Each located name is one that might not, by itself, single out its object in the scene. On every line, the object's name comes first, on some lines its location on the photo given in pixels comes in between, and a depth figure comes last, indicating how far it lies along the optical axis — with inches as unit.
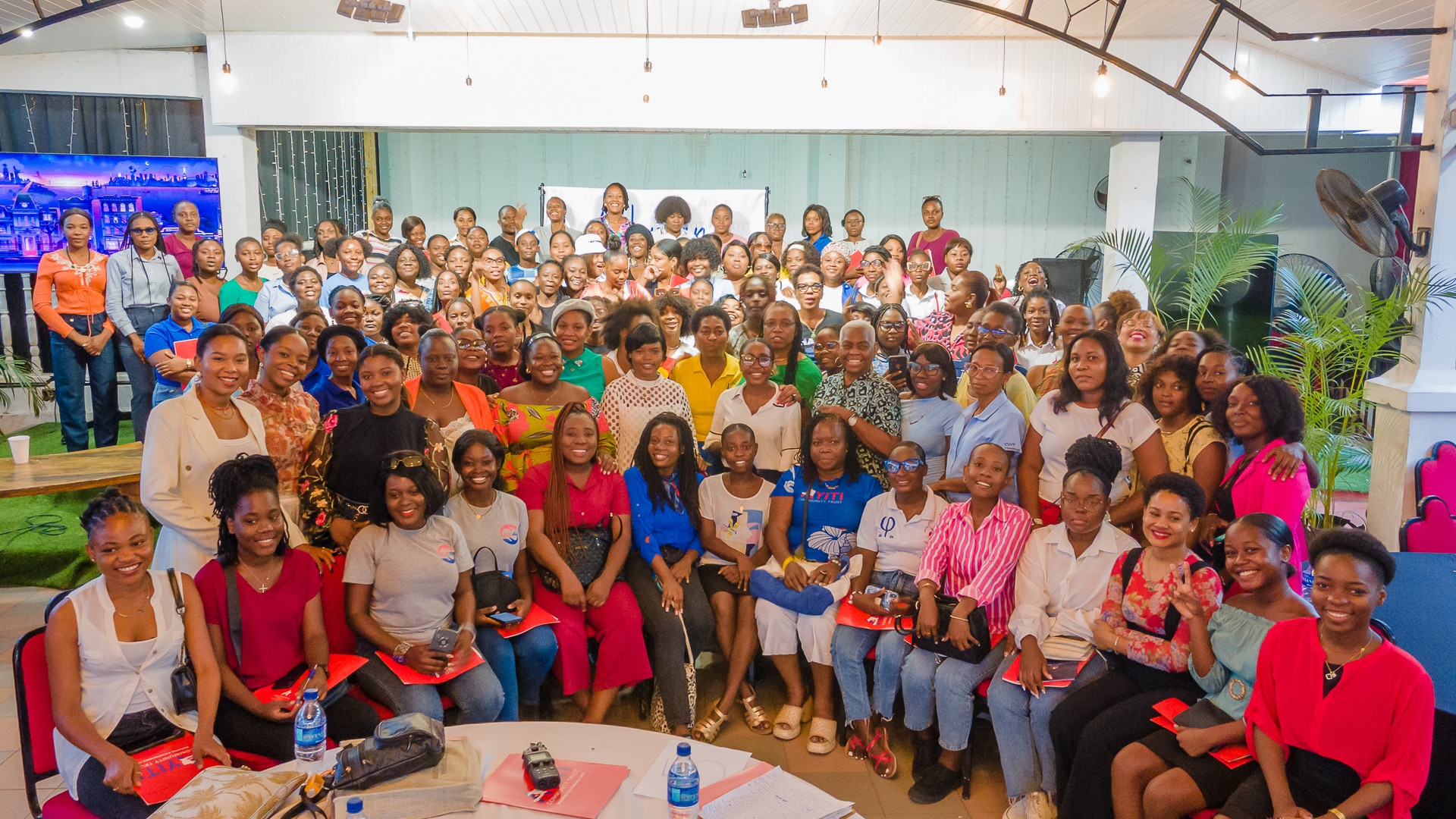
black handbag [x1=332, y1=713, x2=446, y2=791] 88.4
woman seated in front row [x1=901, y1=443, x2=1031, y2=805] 135.0
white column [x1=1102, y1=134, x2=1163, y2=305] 367.2
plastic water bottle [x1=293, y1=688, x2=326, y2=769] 100.9
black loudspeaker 374.0
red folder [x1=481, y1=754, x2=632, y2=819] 90.4
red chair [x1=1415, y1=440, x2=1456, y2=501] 176.4
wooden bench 181.6
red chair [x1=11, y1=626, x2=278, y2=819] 100.2
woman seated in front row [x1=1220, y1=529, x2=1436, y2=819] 92.9
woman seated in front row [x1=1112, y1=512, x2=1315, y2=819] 106.0
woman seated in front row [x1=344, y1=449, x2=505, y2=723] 129.0
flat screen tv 323.6
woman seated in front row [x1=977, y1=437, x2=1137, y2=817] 126.6
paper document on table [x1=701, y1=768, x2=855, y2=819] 90.4
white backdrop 373.4
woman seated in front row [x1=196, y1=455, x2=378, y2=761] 114.0
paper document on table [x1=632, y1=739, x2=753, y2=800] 94.3
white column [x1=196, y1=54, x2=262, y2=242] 344.5
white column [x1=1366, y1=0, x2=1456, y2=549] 187.2
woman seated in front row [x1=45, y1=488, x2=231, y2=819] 99.3
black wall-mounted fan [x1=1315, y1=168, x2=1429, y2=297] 184.4
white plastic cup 196.1
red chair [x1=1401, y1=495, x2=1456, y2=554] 159.2
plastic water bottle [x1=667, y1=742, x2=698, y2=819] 89.5
